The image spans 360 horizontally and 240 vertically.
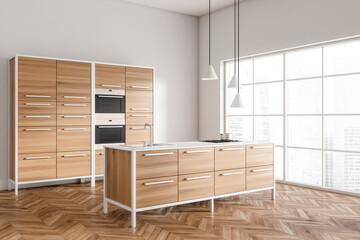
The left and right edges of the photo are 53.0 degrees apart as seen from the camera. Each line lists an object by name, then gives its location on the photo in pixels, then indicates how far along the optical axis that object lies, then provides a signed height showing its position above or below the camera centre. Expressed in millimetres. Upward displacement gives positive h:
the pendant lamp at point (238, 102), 4957 +238
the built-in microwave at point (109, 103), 6246 +270
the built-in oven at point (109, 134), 6262 -270
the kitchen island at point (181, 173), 3951 -650
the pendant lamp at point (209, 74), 4852 +602
